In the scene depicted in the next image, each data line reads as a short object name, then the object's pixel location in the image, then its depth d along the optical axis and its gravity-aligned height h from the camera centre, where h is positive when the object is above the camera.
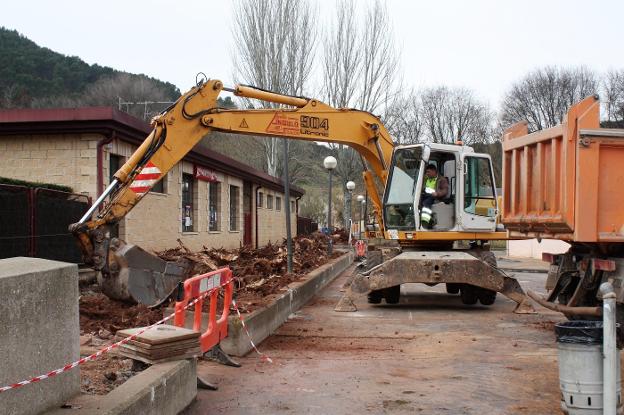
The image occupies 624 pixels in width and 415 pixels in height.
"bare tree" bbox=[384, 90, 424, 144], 46.00 +6.86
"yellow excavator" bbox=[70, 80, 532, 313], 9.51 +0.00
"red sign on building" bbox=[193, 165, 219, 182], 18.95 +0.90
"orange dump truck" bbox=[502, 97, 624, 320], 6.95 +0.06
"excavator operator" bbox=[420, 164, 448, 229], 12.94 +0.27
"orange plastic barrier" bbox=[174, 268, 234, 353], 6.39 -1.07
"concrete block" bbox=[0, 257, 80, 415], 3.70 -0.80
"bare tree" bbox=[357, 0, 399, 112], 43.84 +8.84
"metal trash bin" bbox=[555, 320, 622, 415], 4.91 -1.29
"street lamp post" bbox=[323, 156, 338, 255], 23.11 +1.47
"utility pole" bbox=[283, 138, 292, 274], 14.19 -0.14
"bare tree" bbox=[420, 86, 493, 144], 61.47 +8.30
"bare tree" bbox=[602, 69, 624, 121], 49.50 +8.37
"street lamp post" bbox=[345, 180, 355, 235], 30.76 +0.41
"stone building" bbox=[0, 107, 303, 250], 13.08 +0.84
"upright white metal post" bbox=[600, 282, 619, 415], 4.72 -1.15
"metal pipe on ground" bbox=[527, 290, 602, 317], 7.42 -1.32
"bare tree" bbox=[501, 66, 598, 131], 54.97 +9.50
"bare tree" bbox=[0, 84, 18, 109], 49.36 +8.70
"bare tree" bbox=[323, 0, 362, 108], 43.41 +8.92
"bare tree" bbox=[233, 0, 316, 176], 40.81 +10.23
